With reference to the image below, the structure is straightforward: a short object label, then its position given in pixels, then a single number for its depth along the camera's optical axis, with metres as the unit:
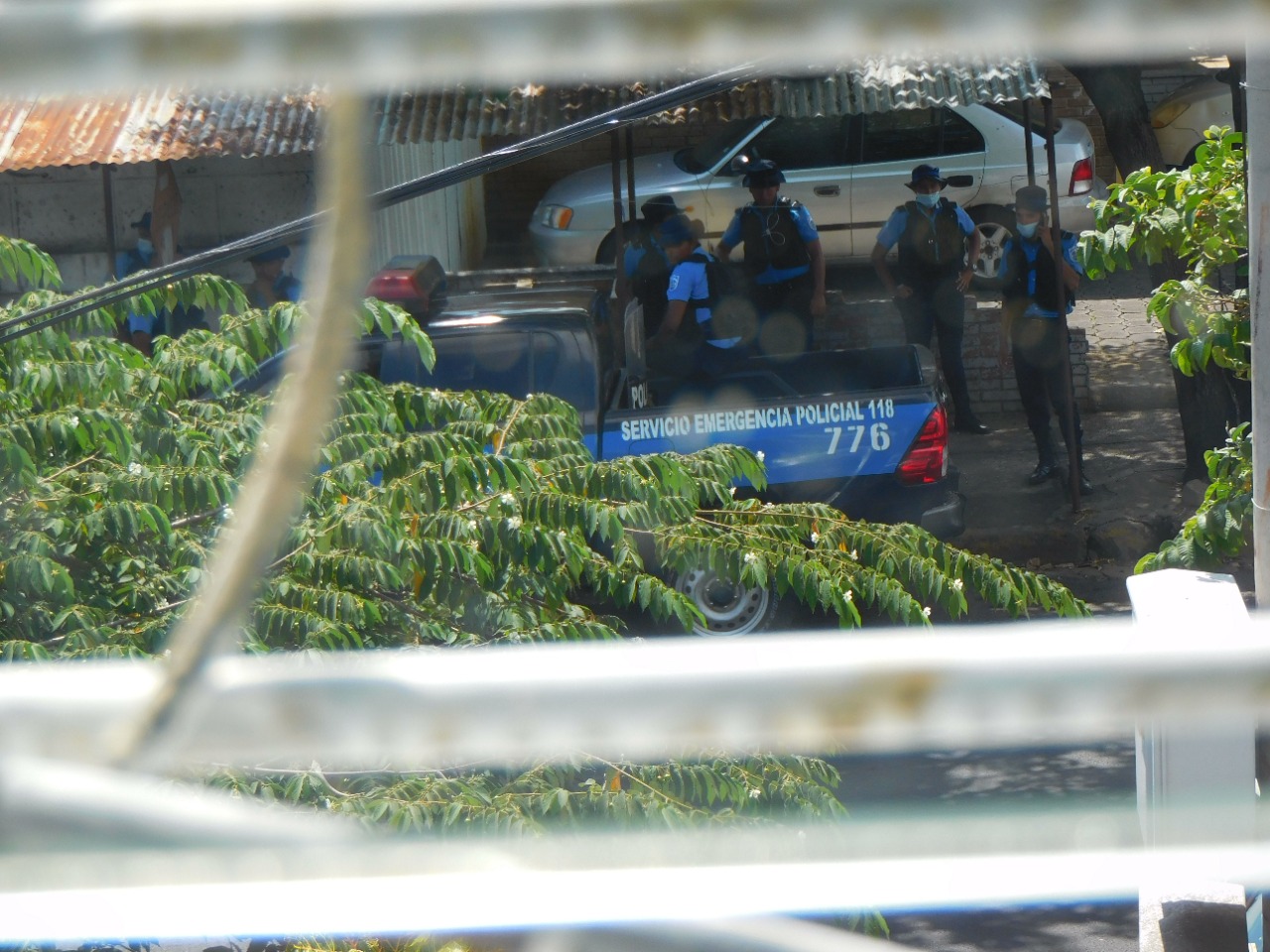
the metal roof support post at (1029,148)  19.53
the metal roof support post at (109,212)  20.52
